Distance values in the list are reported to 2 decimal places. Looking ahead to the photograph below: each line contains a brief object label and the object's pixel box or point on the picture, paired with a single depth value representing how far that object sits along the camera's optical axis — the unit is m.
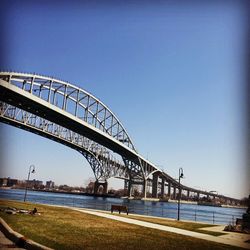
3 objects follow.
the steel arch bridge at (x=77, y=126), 60.34
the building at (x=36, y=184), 170.25
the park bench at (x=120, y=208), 25.39
